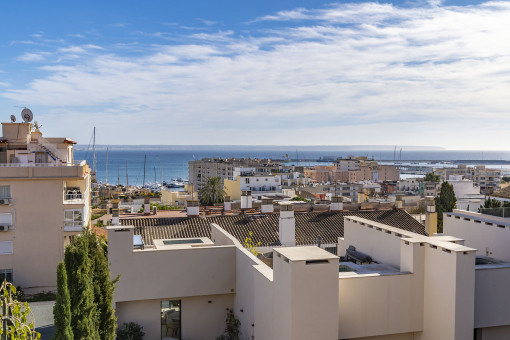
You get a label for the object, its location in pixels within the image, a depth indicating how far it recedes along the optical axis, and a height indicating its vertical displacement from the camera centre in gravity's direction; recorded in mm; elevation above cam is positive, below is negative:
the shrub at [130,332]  11922 -4727
